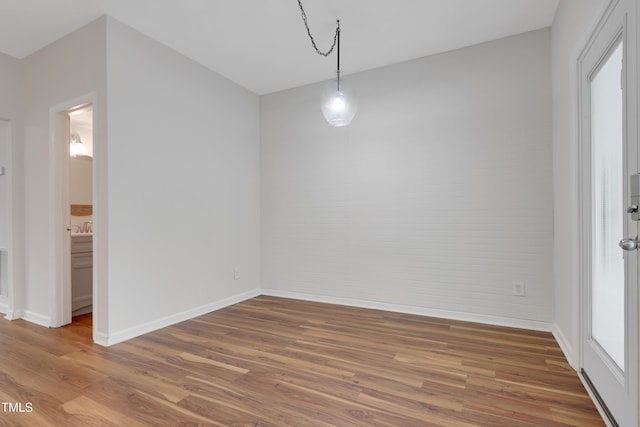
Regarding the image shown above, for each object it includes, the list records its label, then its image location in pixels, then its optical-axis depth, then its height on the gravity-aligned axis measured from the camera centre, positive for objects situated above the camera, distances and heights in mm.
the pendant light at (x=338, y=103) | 2723 +930
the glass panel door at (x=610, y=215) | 1435 -23
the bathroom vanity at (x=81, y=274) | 3645 -686
